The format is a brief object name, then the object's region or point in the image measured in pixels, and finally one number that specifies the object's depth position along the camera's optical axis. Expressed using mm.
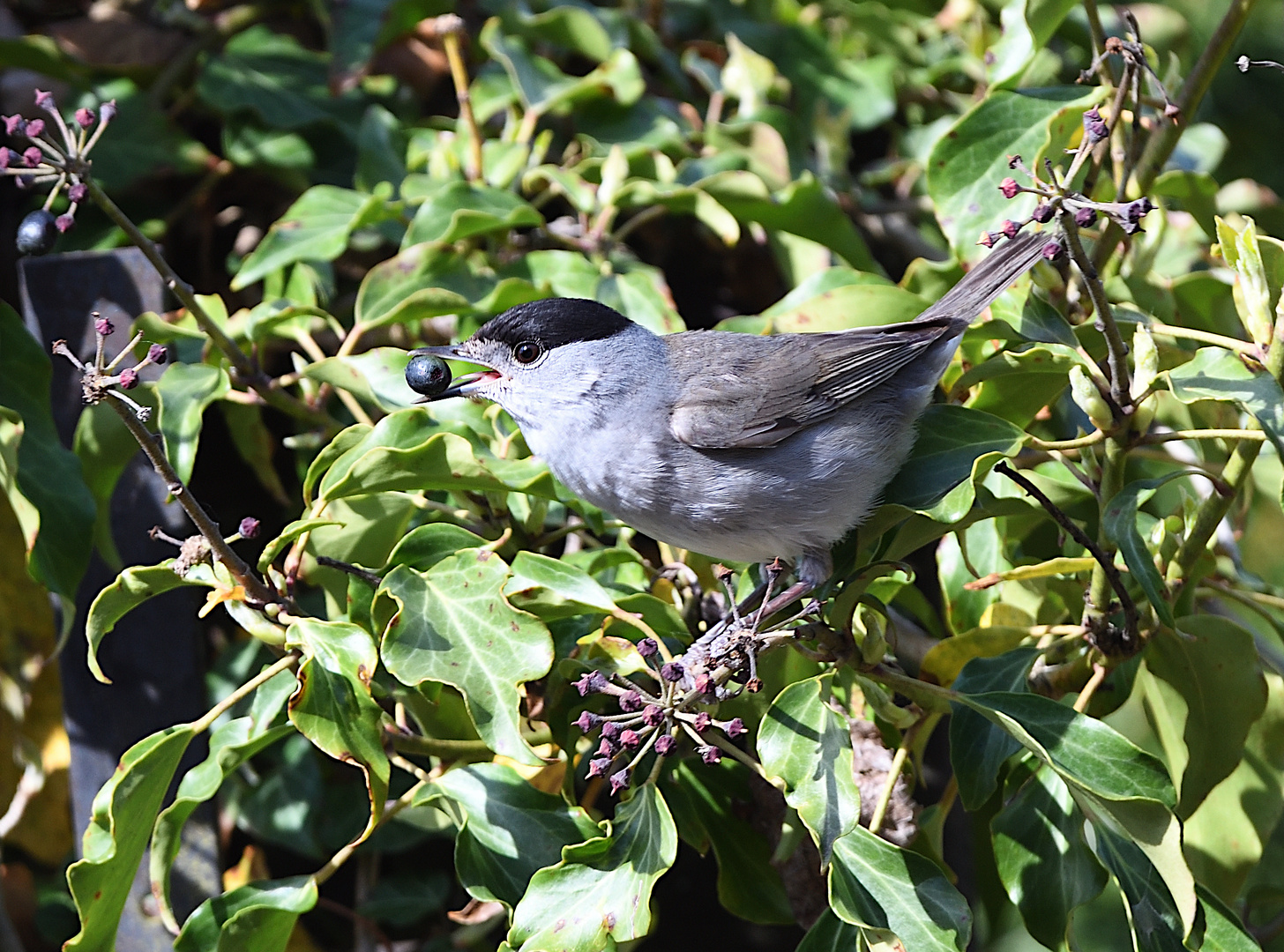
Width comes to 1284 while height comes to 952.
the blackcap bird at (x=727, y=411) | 2644
